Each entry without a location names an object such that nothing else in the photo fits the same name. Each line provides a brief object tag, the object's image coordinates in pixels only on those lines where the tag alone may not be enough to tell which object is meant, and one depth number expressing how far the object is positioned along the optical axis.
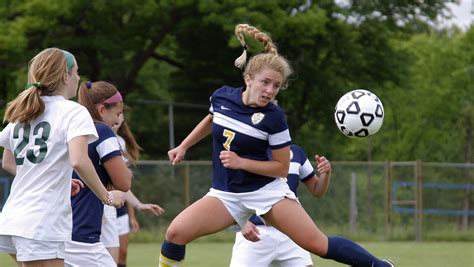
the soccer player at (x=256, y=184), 12.33
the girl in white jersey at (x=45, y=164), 9.73
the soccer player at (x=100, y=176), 11.37
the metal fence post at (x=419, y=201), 43.25
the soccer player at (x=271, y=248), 14.04
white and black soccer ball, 14.79
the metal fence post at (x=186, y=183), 43.94
